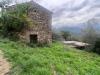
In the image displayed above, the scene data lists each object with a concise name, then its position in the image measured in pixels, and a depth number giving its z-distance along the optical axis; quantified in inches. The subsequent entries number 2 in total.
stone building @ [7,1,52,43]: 219.0
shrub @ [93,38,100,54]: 262.8
